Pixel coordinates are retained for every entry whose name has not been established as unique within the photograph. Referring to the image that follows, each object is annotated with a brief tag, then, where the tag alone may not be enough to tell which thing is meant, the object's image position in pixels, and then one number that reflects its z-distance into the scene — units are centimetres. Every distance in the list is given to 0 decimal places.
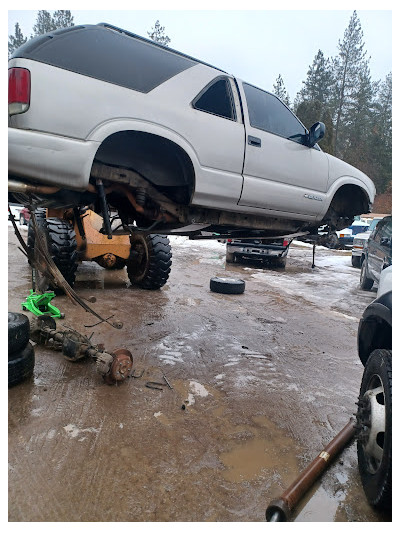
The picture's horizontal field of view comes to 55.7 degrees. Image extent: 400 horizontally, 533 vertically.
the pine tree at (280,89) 3878
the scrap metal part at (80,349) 303
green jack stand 444
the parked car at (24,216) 1224
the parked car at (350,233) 1628
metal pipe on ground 185
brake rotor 303
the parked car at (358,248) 1157
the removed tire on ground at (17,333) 284
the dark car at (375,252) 693
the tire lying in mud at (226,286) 709
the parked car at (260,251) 1020
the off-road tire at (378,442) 174
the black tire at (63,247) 561
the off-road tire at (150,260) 659
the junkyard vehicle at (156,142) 234
